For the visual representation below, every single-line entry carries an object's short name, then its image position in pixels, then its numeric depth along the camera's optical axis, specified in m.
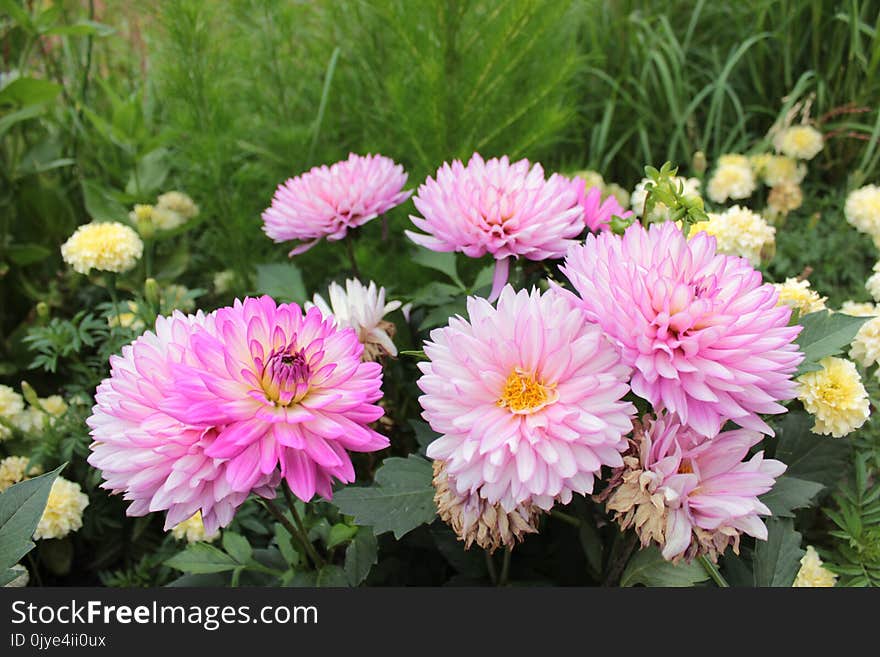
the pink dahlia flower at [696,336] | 0.68
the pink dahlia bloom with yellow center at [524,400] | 0.67
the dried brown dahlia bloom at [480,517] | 0.74
